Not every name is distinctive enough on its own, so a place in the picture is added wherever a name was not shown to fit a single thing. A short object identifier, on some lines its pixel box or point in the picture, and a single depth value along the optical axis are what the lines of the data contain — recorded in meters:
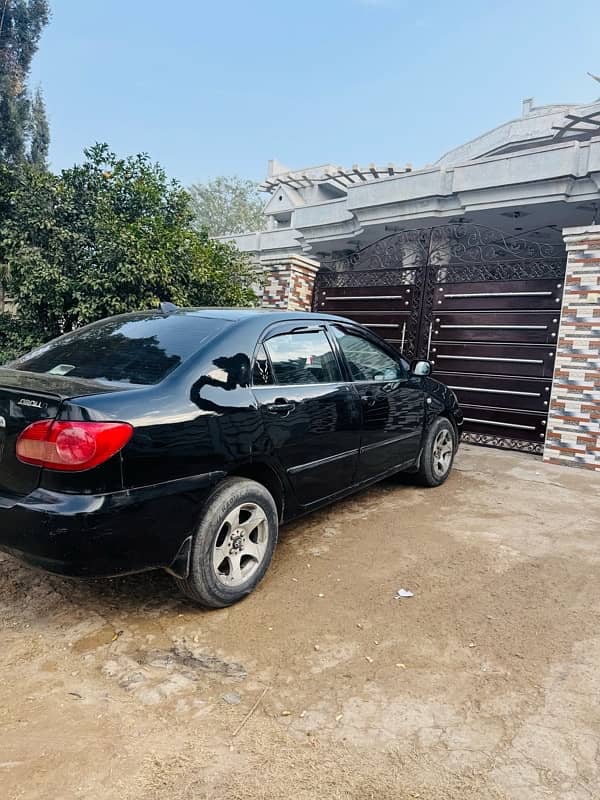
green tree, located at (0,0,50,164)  19.42
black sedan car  2.13
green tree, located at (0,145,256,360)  5.82
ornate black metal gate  6.61
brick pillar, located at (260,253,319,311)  8.26
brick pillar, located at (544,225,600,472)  5.96
